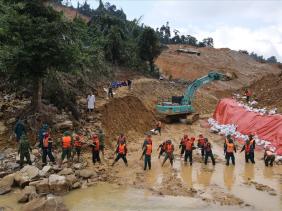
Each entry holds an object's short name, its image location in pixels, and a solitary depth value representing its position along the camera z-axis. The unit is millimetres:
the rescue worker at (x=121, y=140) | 10126
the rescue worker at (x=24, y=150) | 9387
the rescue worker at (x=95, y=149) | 10115
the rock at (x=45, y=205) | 7497
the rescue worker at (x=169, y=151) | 10274
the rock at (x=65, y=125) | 11500
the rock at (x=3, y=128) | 11166
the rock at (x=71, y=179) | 8808
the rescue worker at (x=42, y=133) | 9927
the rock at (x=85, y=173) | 9319
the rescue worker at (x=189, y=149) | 10540
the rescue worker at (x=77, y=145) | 10132
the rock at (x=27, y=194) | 8104
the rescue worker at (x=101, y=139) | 10425
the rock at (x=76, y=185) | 8815
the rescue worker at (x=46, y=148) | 9760
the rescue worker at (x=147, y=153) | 9946
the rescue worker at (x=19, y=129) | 10558
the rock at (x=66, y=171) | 9267
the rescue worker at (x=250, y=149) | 10744
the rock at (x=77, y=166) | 9715
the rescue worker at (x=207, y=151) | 10591
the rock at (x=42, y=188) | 8486
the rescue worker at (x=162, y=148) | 10453
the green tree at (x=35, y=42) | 10301
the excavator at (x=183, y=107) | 15500
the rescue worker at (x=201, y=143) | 10915
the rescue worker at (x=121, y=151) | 10079
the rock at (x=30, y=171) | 8979
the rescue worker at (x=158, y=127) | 14125
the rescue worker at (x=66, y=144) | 9795
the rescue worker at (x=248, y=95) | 17582
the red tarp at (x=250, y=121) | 12343
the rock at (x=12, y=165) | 9538
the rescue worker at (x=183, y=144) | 10682
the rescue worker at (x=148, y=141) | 9976
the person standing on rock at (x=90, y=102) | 13202
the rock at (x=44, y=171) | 9120
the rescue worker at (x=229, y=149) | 10374
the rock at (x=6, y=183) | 8571
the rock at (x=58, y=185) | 8544
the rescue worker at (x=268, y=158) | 10736
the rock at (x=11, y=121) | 11463
